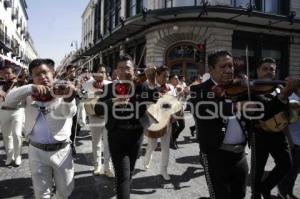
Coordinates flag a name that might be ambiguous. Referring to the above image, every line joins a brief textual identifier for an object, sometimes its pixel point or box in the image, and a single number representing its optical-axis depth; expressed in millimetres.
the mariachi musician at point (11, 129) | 4310
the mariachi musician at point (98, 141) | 3896
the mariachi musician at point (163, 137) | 3897
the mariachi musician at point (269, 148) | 2687
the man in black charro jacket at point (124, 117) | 2581
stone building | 12034
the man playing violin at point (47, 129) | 2299
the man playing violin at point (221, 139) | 2195
